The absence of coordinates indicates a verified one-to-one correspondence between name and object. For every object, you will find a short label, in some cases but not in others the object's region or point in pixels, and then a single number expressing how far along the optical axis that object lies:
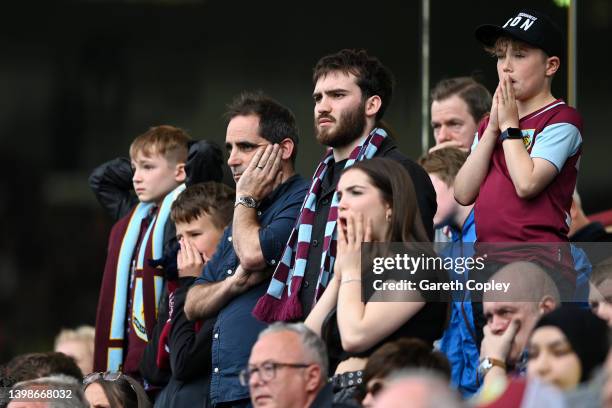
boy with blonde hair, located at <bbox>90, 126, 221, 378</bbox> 16.23
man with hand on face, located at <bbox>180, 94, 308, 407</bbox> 13.52
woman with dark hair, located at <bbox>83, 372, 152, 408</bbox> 13.98
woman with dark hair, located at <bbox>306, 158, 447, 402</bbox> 11.34
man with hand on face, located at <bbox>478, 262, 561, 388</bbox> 11.11
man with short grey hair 10.65
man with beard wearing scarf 12.84
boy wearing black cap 12.05
